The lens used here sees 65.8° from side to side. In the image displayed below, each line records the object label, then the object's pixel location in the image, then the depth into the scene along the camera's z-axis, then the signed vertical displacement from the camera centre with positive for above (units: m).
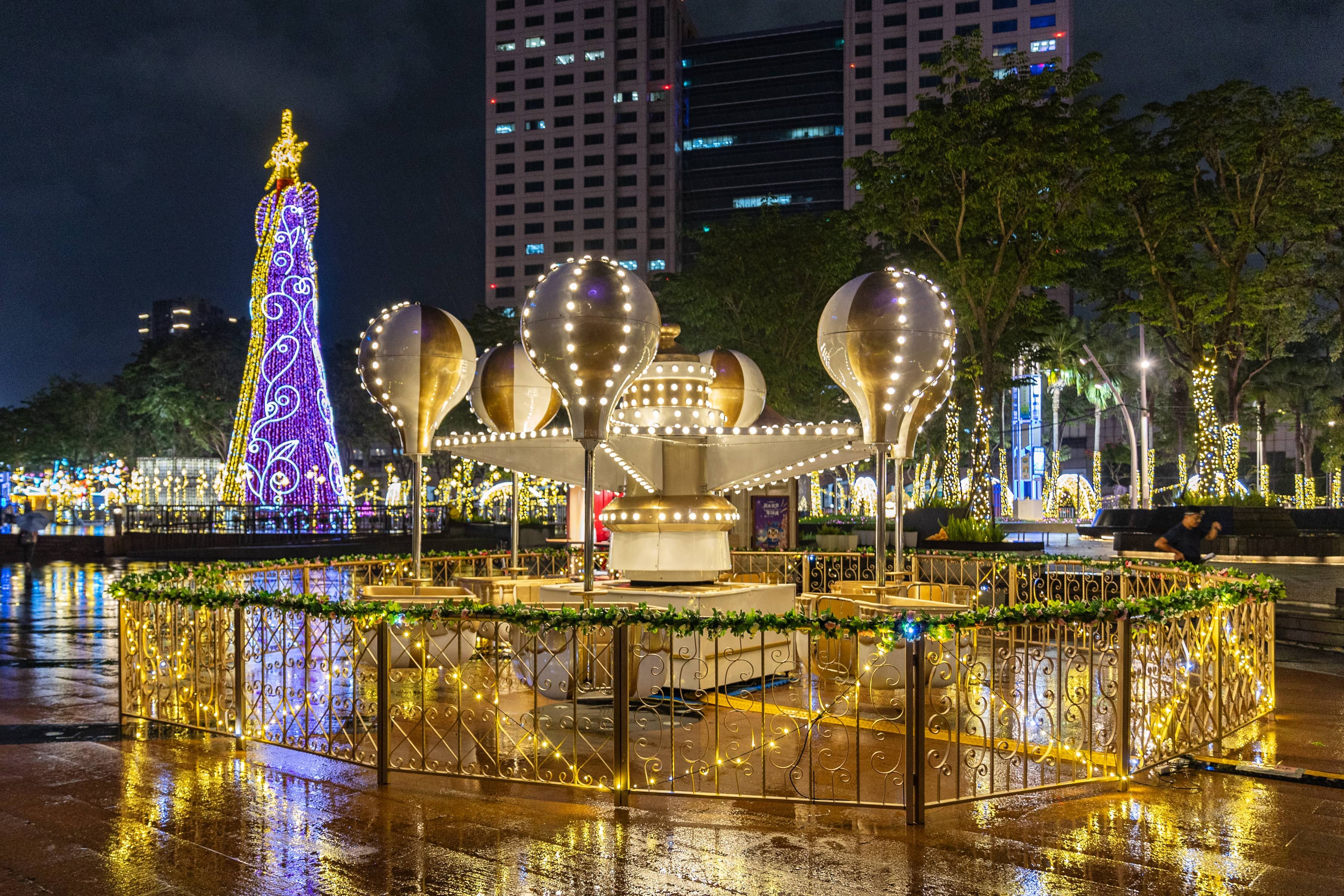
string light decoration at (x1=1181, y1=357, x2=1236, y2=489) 27.72 +1.93
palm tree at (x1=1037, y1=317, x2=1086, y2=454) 54.72 +7.74
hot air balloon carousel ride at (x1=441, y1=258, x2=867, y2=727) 9.69 +0.54
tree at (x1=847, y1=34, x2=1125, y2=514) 22.08 +6.80
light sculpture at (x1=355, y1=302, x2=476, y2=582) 11.77 +1.51
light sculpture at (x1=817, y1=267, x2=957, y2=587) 10.44 +1.54
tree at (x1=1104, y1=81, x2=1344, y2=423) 25.86 +7.40
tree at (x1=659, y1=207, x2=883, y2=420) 31.66 +6.51
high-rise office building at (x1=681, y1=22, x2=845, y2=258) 105.25 +38.97
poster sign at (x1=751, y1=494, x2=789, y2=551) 24.55 -0.53
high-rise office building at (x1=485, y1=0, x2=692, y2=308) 108.12 +37.95
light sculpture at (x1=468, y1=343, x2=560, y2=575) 13.27 +1.36
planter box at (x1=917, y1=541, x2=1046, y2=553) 23.80 -1.19
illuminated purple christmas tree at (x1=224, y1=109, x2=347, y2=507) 34.12 +4.48
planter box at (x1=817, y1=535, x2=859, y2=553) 31.33 -1.43
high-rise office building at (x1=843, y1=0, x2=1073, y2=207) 95.06 +42.76
